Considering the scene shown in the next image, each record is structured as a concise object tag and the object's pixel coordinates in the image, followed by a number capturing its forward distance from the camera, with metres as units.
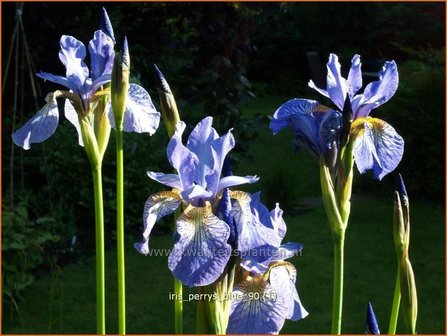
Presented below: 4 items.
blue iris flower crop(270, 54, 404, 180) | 0.77
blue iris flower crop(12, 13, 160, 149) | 0.77
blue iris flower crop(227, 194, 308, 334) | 0.68
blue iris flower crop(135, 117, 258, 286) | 0.60
